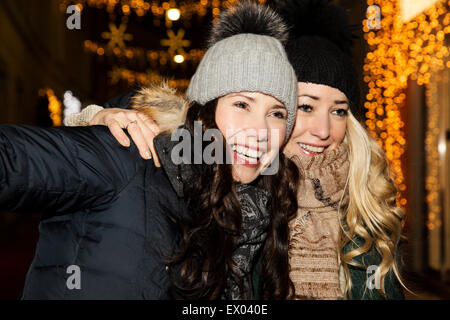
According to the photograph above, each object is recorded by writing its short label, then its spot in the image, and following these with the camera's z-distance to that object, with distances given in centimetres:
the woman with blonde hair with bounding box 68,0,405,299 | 233
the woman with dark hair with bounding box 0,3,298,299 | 153
